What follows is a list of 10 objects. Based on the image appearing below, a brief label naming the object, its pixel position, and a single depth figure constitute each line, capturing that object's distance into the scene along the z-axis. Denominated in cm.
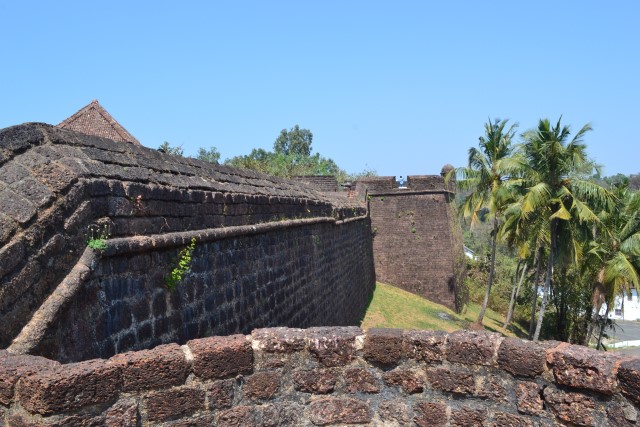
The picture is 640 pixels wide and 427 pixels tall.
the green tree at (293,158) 3577
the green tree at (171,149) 2400
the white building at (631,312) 5381
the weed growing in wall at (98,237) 380
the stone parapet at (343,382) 259
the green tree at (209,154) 6047
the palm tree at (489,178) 2183
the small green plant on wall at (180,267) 476
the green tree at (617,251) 1972
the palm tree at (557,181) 1742
